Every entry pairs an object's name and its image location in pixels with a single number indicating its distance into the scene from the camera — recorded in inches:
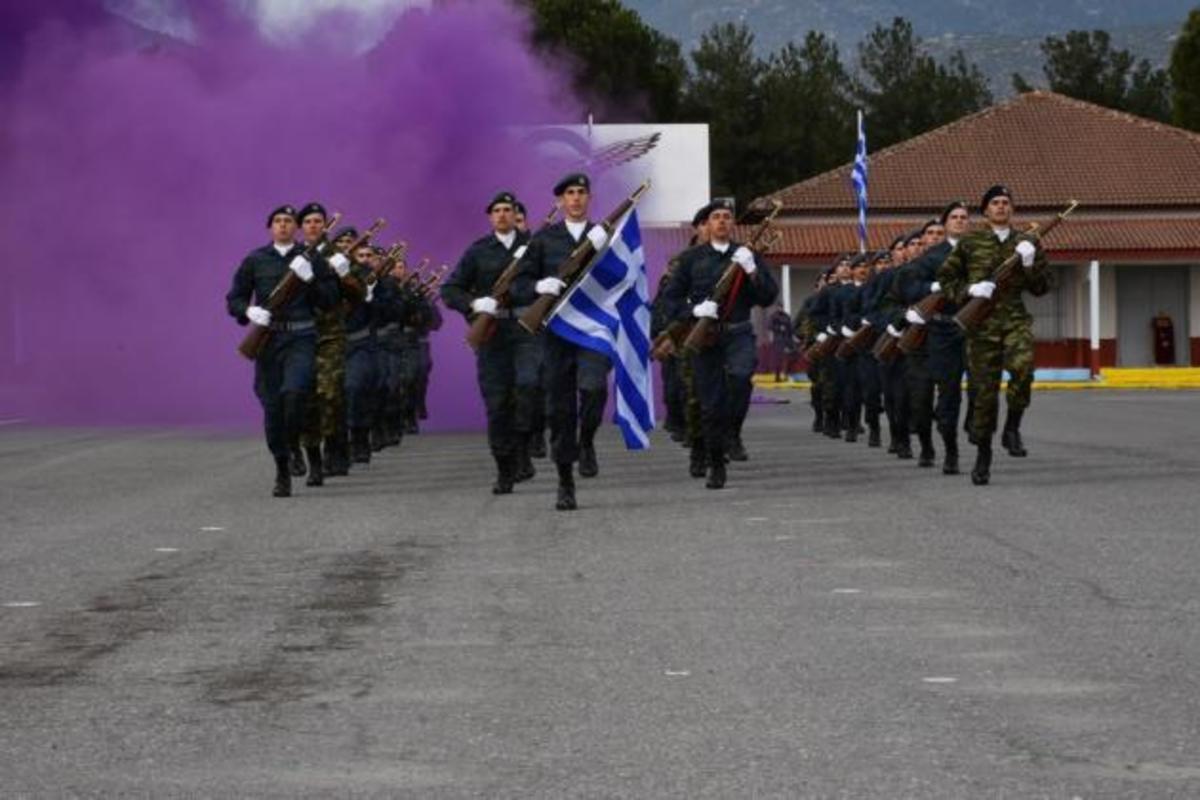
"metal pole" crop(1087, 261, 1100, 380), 2142.0
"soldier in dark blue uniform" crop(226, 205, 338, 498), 694.5
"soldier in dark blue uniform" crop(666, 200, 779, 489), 693.9
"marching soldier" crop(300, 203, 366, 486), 730.2
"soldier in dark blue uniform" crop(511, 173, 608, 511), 641.0
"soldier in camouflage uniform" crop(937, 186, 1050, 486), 715.4
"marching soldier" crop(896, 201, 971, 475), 738.8
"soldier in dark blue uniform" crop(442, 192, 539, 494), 687.7
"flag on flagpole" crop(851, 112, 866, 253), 1898.4
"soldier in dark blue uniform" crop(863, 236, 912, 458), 839.7
